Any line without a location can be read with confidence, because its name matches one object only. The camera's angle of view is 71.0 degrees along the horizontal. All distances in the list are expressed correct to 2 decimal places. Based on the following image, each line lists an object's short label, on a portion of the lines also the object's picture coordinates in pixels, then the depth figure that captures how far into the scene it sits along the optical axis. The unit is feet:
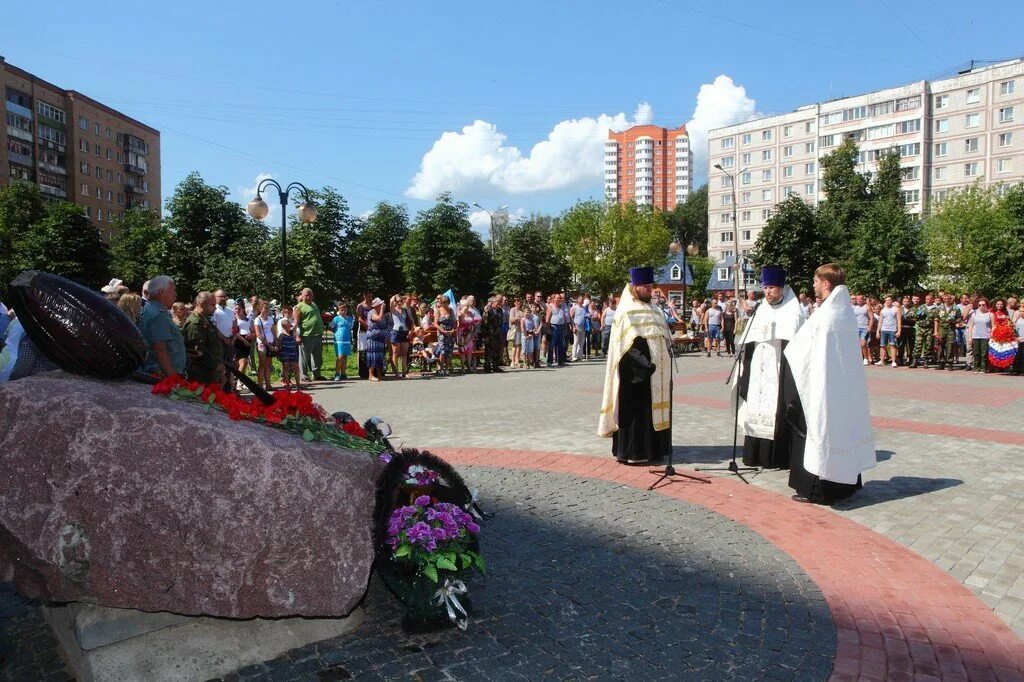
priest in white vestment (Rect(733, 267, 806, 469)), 24.62
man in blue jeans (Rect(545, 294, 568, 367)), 69.21
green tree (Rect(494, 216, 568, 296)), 184.24
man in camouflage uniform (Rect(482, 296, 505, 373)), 63.36
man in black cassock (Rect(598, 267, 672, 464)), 25.41
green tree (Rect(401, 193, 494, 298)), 183.52
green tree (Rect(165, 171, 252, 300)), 162.30
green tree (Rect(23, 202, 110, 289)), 157.99
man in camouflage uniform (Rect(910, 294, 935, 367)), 66.69
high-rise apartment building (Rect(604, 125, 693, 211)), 610.65
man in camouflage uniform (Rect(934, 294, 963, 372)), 64.96
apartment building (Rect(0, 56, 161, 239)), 225.15
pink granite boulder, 10.55
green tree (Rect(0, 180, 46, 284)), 157.99
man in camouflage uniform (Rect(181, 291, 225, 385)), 28.04
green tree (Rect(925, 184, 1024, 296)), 102.53
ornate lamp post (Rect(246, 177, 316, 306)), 58.05
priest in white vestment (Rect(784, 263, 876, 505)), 20.71
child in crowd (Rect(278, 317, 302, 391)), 49.37
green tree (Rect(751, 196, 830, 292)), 139.85
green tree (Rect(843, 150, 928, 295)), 127.65
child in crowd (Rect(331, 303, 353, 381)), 56.54
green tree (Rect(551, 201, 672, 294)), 225.35
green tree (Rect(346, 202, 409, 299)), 205.05
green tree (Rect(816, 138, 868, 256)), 147.33
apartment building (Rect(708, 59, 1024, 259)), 252.01
